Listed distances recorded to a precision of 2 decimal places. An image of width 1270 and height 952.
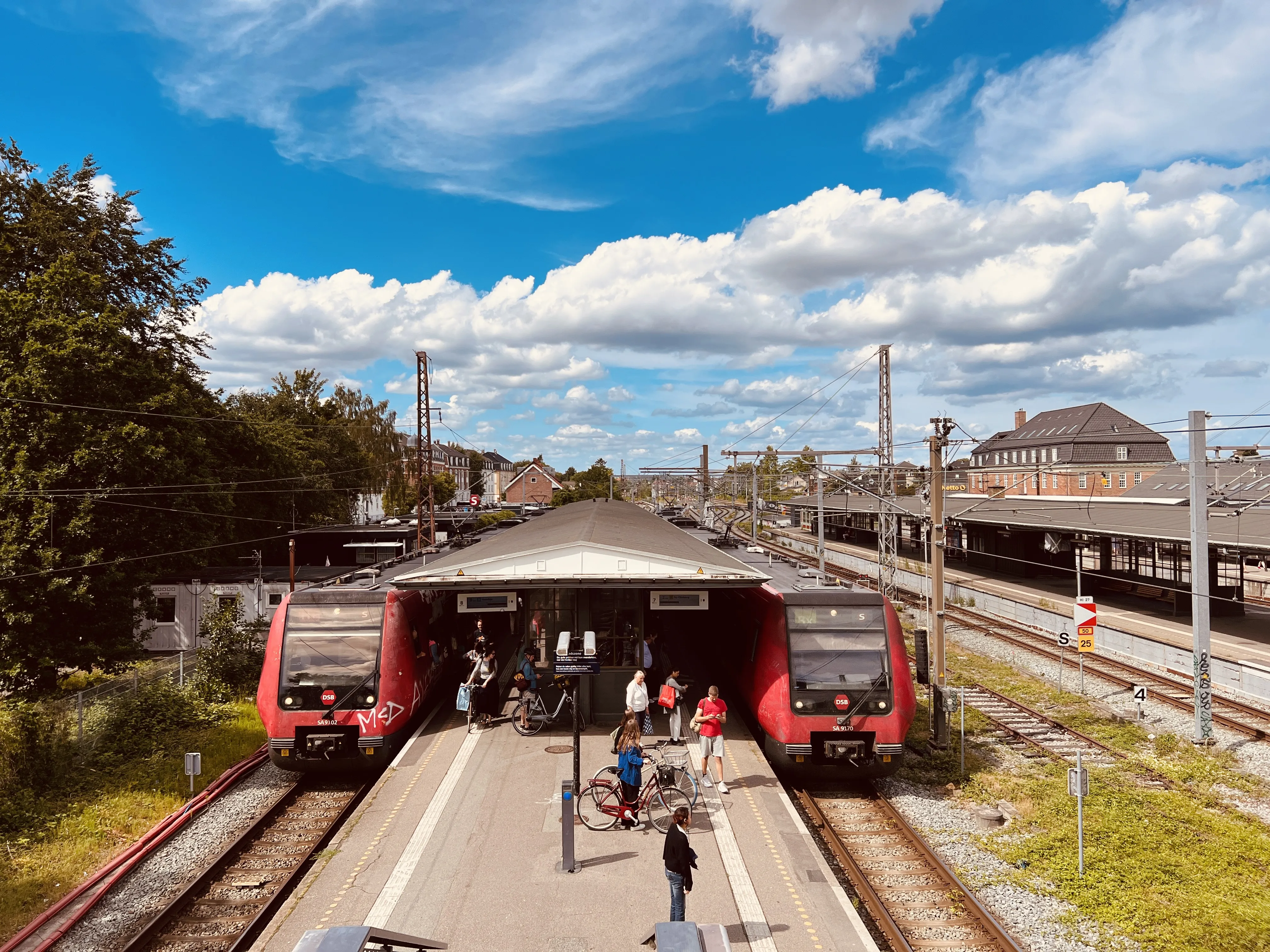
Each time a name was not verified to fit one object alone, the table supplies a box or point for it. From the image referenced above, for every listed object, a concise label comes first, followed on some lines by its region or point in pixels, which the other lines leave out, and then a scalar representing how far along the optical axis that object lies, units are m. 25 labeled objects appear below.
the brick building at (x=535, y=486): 123.62
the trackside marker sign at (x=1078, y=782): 10.05
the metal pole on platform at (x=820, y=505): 28.62
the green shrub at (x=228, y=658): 19.81
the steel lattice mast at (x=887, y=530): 28.81
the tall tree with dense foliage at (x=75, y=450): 19.14
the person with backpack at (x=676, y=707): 13.01
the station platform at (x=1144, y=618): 23.50
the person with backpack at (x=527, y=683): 14.42
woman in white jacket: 12.30
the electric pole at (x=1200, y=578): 15.35
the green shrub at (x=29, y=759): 12.92
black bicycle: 14.31
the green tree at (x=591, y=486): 108.19
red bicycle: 10.61
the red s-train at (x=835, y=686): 12.00
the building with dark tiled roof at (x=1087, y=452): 68.62
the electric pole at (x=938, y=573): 14.90
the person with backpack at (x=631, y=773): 10.29
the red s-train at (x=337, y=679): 12.43
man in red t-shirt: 11.47
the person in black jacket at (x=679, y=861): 7.71
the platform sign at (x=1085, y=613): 18.77
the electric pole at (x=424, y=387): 35.88
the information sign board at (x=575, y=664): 10.23
